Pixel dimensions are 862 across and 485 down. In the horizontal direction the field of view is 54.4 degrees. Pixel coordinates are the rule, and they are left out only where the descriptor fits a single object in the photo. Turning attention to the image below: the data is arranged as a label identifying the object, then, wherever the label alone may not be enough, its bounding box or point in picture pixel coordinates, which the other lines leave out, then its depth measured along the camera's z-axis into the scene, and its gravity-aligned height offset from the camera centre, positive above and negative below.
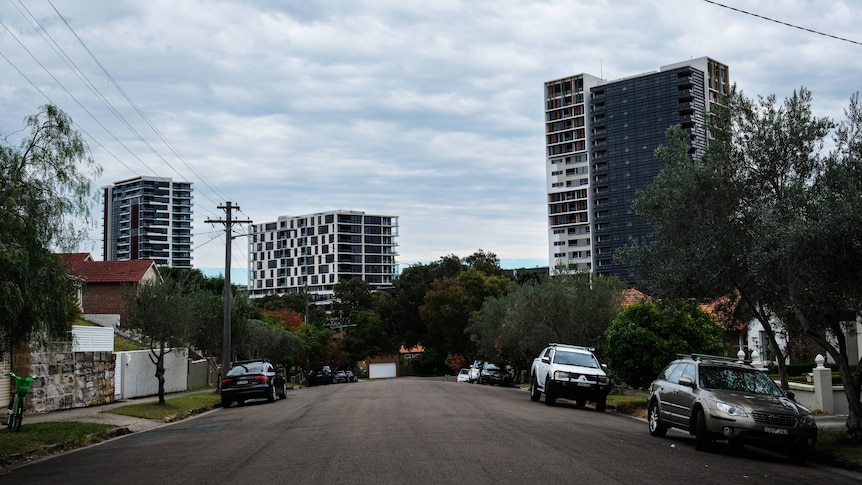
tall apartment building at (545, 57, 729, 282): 114.94 +24.54
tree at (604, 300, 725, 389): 26.30 -0.84
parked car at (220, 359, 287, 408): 30.03 -2.38
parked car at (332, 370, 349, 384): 72.38 -5.30
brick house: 55.97 +2.65
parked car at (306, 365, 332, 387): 64.88 -4.61
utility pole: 38.19 -0.26
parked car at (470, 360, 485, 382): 56.75 -3.79
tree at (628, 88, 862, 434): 12.96 +1.59
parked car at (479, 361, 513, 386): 51.81 -3.75
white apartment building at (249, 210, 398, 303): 186.50 +14.77
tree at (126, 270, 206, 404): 27.62 +0.20
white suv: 25.23 -1.89
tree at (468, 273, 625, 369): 36.19 +0.10
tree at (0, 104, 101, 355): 12.66 +1.45
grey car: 13.84 -1.69
